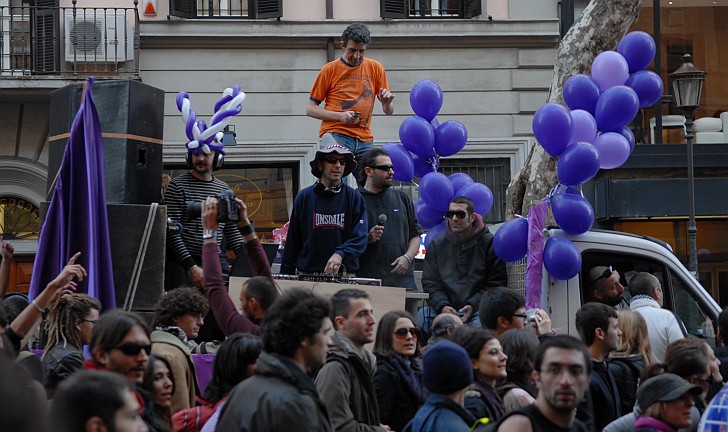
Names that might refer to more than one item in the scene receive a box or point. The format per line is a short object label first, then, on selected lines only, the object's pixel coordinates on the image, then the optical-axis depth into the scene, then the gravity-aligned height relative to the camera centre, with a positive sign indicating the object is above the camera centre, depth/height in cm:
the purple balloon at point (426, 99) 1123 +120
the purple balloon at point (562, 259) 916 -18
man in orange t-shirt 1066 +123
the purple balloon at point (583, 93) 1053 +115
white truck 944 -28
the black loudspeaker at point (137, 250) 836 -7
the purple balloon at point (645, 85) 1112 +129
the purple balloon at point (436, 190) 1053 +37
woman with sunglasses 671 -73
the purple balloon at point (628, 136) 1074 +83
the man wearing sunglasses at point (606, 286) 927 -39
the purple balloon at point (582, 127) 1005 +84
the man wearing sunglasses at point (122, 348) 525 -44
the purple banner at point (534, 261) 933 -20
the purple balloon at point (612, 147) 1030 +69
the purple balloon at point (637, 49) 1125 +161
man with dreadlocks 635 -44
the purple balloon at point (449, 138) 1114 +85
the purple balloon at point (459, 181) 1084 +46
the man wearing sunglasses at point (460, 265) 922 -22
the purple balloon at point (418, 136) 1106 +87
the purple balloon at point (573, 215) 940 +14
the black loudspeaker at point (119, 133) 878 +75
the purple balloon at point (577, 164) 975 +53
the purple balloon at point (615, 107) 1026 +101
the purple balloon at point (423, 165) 1124 +62
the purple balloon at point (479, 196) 1057 +32
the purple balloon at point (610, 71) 1083 +137
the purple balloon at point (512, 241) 942 -5
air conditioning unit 1839 +294
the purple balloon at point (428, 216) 1078 +17
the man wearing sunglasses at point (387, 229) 931 +5
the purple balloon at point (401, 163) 1092 +62
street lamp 1686 +175
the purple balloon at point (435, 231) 1052 +4
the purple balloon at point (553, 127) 980 +82
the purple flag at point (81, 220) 812 +13
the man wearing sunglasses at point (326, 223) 880 +10
